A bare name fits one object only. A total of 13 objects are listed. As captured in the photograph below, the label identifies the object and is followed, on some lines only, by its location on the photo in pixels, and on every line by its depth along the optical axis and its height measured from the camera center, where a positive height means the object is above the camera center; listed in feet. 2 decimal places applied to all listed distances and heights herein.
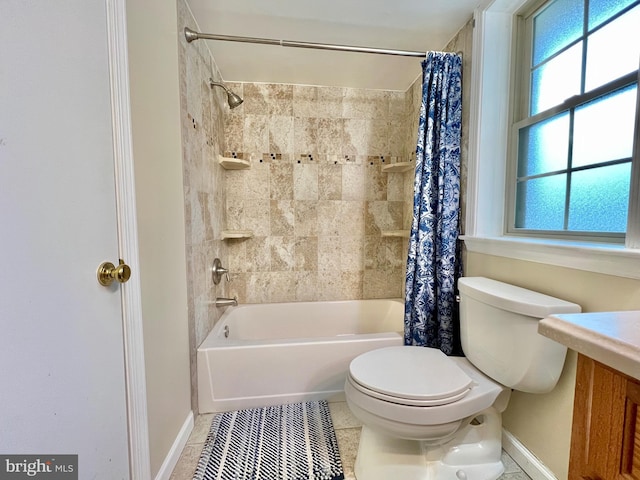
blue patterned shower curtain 4.91 +0.11
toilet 3.12 -1.96
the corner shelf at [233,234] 6.66 -0.29
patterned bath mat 3.84 -3.42
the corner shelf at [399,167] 6.82 +1.36
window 3.18 +1.34
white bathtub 5.03 -2.67
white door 1.65 -0.11
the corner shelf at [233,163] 6.40 +1.37
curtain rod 4.60 +3.01
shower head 5.79 +2.69
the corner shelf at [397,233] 7.08 -0.30
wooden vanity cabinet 1.32 -1.03
